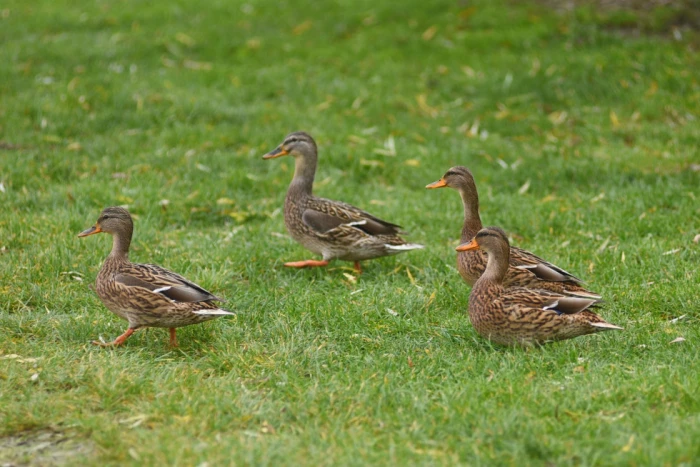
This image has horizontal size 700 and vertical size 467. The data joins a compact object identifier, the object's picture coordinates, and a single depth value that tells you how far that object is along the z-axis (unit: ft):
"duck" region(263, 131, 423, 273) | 48.06
